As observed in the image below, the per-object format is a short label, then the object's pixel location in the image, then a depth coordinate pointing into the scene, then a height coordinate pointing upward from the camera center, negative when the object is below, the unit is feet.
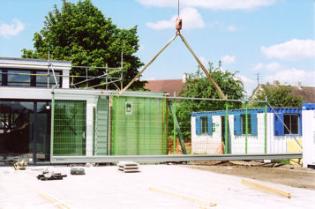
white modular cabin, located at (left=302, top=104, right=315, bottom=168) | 58.44 -0.59
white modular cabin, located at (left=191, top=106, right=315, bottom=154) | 69.05 -0.13
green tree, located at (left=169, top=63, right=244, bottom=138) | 110.83 +9.95
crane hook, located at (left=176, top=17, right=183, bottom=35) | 47.98 +10.63
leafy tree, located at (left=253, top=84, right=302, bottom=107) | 157.79 +11.03
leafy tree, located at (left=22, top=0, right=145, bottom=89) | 111.96 +21.91
